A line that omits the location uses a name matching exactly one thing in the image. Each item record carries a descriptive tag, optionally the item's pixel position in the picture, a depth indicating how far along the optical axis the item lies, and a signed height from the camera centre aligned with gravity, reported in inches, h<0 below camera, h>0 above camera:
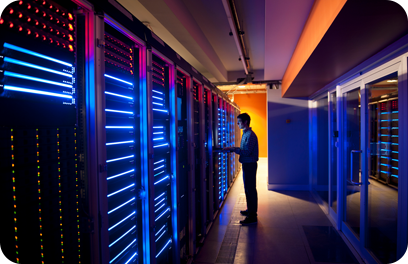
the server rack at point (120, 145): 46.0 -4.4
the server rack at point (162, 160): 68.8 -11.8
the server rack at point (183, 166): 96.3 -17.2
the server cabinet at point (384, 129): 114.1 -2.1
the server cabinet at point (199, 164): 124.6 -20.9
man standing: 147.6 -22.6
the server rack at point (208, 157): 147.3 -19.8
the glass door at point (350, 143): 136.2 -10.5
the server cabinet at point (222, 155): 191.5 -24.5
